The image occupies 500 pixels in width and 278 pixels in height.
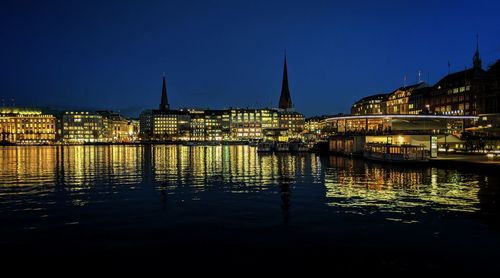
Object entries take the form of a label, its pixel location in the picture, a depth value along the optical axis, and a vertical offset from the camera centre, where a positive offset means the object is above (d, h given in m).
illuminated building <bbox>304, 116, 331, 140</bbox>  124.86 +1.50
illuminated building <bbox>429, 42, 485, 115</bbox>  133.38 +14.57
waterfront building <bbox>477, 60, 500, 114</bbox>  116.28 +11.82
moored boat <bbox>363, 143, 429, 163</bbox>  63.34 -2.44
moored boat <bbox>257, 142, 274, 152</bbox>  126.62 -2.22
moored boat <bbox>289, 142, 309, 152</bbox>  129.50 -2.45
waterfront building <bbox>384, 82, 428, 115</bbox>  178.62 +15.99
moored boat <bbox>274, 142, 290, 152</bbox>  129.88 -2.37
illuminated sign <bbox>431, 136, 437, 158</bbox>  67.94 -1.53
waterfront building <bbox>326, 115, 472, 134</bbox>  87.81 +2.90
